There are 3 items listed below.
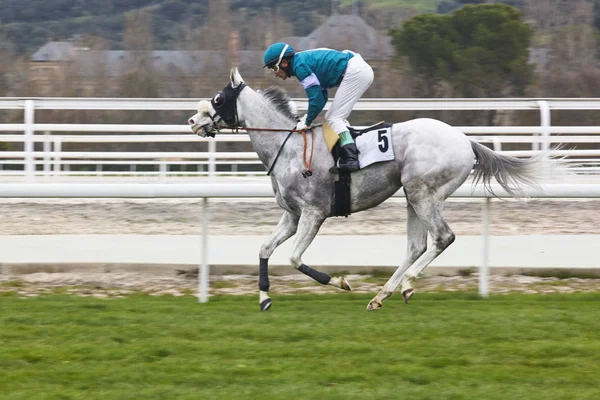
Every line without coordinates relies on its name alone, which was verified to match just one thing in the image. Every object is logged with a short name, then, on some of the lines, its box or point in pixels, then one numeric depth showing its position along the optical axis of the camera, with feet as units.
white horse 37.01
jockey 37.17
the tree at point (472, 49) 254.06
